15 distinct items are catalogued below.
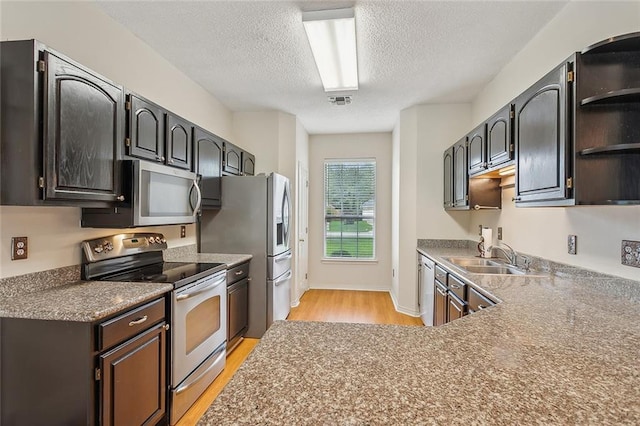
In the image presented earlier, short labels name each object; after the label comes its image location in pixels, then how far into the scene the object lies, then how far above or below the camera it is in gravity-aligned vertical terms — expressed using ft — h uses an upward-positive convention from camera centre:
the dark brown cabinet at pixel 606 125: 4.63 +1.38
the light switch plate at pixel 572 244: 6.33 -0.64
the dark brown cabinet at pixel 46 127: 4.55 +1.35
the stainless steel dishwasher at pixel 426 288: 10.14 -2.70
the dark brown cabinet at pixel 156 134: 6.47 +1.89
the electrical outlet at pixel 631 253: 4.95 -0.65
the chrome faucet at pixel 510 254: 8.63 -1.19
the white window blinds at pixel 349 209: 17.25 +0.23
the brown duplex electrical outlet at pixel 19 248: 5.08 -0.62
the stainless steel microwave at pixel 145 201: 6.21 +0.26
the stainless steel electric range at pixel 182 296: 6.33 -1.96
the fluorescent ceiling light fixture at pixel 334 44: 6.86 +4.42
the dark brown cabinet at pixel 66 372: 4.47 -2.43
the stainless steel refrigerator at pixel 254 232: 10.48 -0.68
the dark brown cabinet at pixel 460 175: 10.13 +1.35
